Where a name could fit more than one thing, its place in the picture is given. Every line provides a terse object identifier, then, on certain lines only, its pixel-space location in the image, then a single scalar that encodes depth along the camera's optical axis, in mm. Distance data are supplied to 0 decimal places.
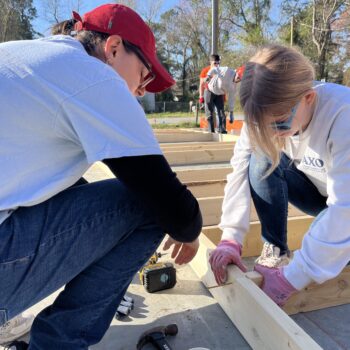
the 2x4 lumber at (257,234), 2033
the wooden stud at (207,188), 2719
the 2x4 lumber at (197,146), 4943
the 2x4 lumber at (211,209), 2359
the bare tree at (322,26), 20781
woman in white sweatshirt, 1249
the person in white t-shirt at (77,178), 854
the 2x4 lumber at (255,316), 1080
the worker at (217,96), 7195
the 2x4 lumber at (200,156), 4680
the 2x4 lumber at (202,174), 3363
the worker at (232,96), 7084
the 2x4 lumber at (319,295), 1490
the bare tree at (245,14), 27516
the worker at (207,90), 7402
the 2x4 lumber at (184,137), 6730
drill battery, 1638
